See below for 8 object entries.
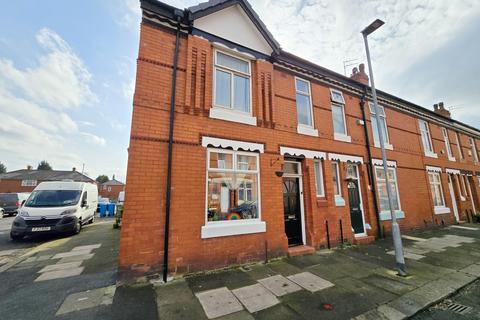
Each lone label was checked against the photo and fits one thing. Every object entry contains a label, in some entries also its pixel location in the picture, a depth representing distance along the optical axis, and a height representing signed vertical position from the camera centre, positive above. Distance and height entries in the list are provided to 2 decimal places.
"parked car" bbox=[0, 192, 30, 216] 18.09 -0.37
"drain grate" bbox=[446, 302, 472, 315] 3.13 -1.93
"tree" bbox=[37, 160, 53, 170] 61.45 +10.64
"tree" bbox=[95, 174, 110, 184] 71.21 +7.26
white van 7.44 -0.48
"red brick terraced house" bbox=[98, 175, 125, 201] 47.47 +2.10
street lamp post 4.42 -0.13
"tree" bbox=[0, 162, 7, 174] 64.94 +10.51
